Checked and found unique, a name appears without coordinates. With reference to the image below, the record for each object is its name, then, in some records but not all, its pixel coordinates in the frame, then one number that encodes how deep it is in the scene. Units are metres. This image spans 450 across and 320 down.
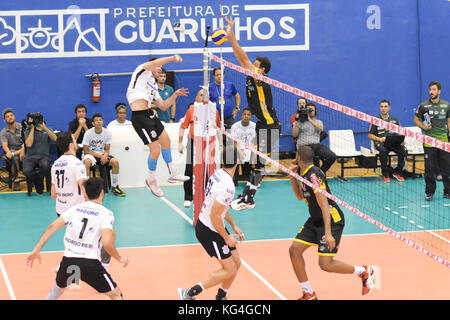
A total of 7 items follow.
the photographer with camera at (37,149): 17.08
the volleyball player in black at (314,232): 9.23
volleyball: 11.42
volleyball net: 12.62
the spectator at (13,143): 17.67
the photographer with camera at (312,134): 17.31
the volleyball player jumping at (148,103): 10.80
